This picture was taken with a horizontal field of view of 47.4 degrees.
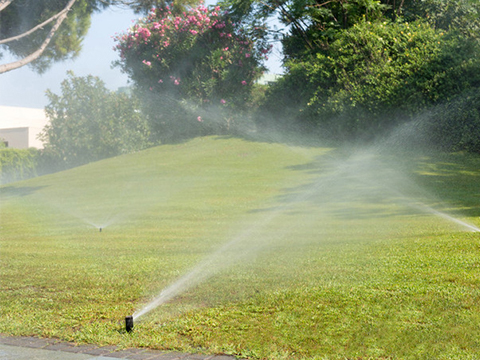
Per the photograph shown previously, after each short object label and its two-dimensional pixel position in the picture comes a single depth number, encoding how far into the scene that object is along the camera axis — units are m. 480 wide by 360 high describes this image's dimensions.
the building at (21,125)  44.28
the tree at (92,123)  23.50
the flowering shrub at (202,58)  20.80
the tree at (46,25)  16.08
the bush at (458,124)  14.24
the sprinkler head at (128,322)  4.32
